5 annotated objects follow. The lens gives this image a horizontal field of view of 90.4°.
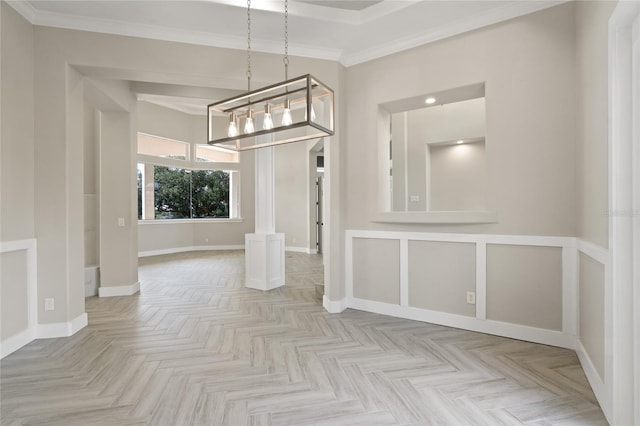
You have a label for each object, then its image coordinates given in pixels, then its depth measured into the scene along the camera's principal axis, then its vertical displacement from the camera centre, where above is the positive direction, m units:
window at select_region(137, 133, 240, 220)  8.08 +0.82
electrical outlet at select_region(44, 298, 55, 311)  3.01 -0.88
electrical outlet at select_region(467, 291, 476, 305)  3.12 -0.86
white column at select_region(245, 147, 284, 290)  4.77 -0.37
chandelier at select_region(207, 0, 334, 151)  1.78 +0.65
